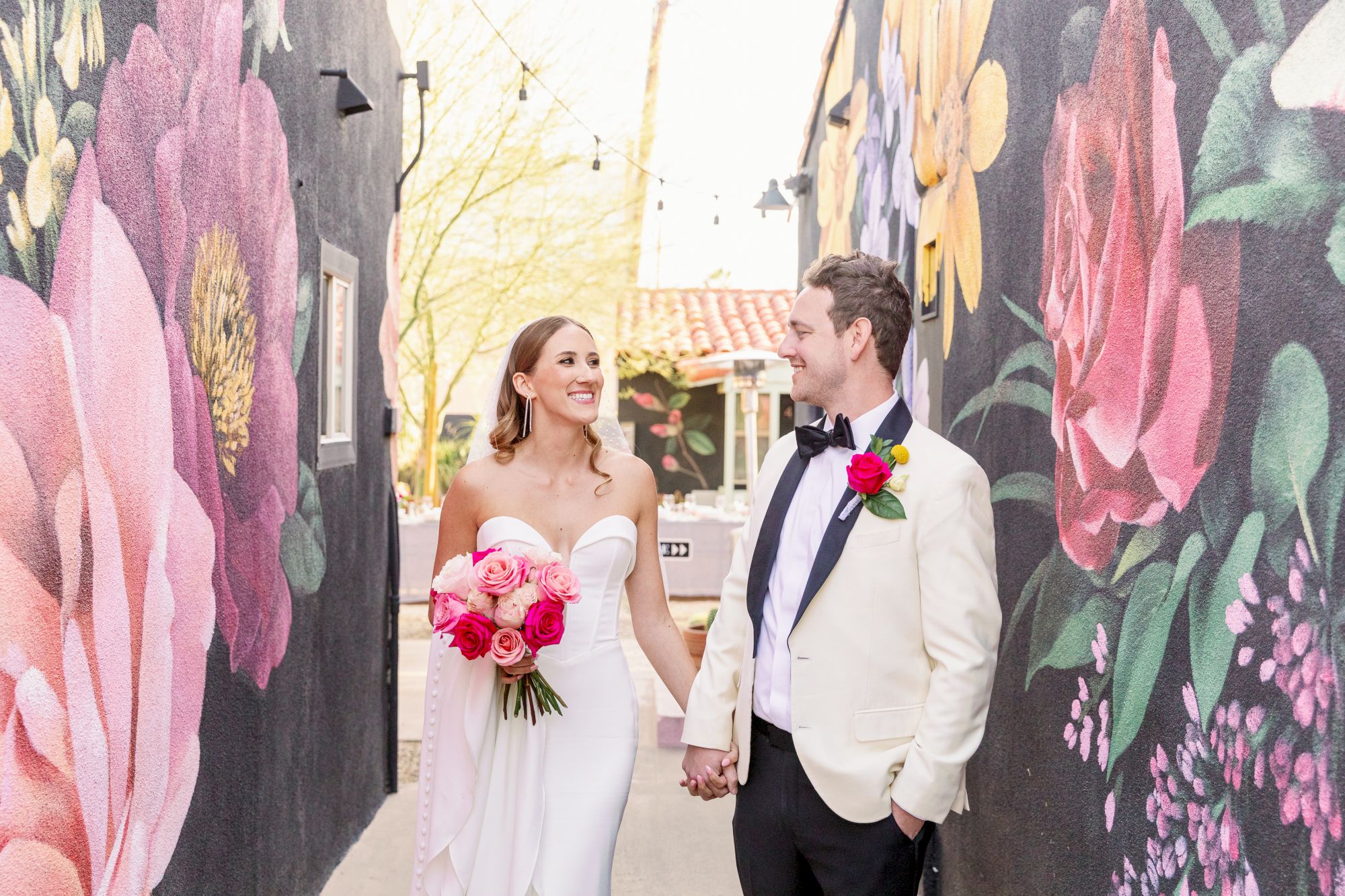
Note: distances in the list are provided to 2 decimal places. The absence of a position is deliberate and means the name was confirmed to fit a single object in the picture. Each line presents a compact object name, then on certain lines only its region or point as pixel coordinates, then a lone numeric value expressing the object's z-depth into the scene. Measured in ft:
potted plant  26.17
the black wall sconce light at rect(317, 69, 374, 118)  16.31
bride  10.71
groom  7.75
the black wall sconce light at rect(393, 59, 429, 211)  19.76
